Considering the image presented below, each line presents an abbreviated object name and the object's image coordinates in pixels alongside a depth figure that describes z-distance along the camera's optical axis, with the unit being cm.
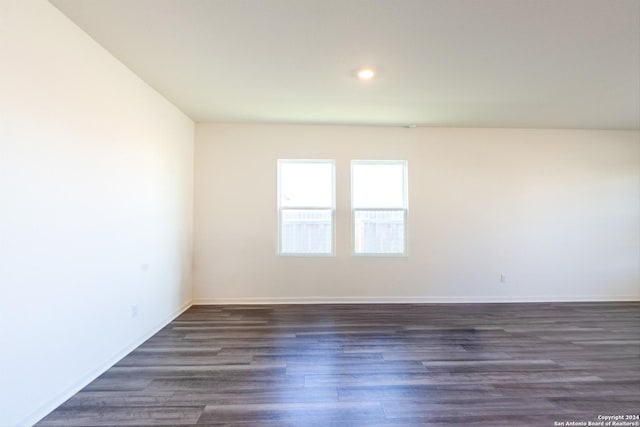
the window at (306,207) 473
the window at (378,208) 477
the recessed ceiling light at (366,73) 289
